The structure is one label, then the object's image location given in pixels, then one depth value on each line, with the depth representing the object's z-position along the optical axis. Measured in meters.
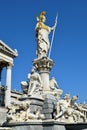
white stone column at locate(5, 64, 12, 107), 29.83
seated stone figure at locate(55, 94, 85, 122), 11.48
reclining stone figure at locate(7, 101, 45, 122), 10.86
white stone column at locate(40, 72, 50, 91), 13.15
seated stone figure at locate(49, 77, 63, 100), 13.13
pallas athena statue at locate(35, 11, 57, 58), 13.97
